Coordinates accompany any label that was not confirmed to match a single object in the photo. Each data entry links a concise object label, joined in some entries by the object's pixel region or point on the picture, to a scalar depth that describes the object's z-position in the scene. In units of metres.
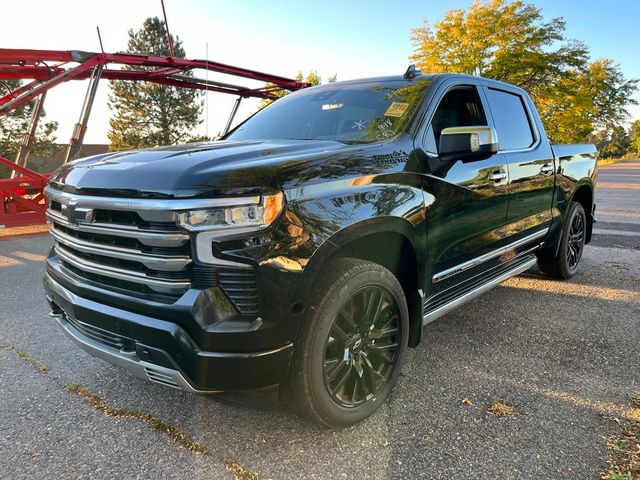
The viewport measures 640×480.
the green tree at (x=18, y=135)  31.30
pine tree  40.66
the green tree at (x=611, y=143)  68.25
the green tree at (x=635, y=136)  81.69
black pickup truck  2.01
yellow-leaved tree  24.36
